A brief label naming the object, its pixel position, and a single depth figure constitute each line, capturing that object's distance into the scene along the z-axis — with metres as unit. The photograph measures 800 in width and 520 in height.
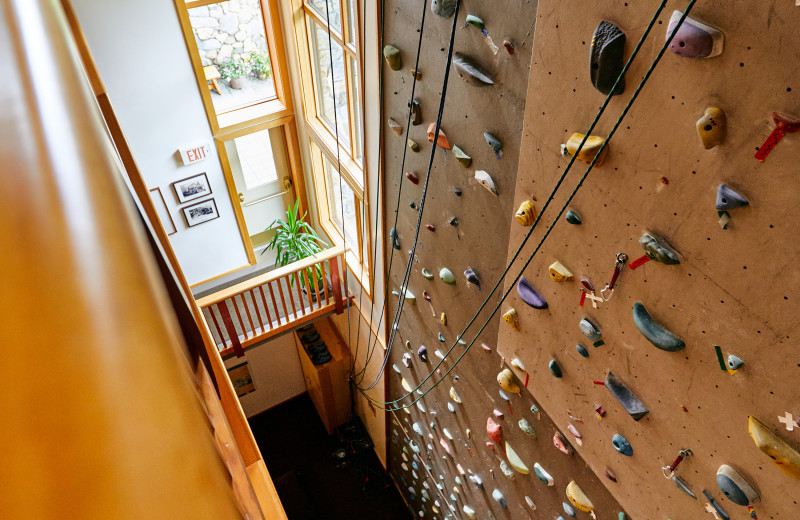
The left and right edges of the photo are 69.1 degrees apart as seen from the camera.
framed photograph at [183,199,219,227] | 5.60
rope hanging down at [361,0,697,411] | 1.22
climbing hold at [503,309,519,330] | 2.54
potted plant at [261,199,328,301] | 5.65
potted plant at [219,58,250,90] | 5.17
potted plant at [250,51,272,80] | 5.27
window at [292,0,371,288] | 4.02
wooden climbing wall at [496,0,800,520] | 1.28
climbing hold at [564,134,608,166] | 1.70
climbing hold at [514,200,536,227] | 2.13
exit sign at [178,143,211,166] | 5.25
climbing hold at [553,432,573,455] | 2.64
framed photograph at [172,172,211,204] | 5.41
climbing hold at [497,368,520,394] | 2.83
